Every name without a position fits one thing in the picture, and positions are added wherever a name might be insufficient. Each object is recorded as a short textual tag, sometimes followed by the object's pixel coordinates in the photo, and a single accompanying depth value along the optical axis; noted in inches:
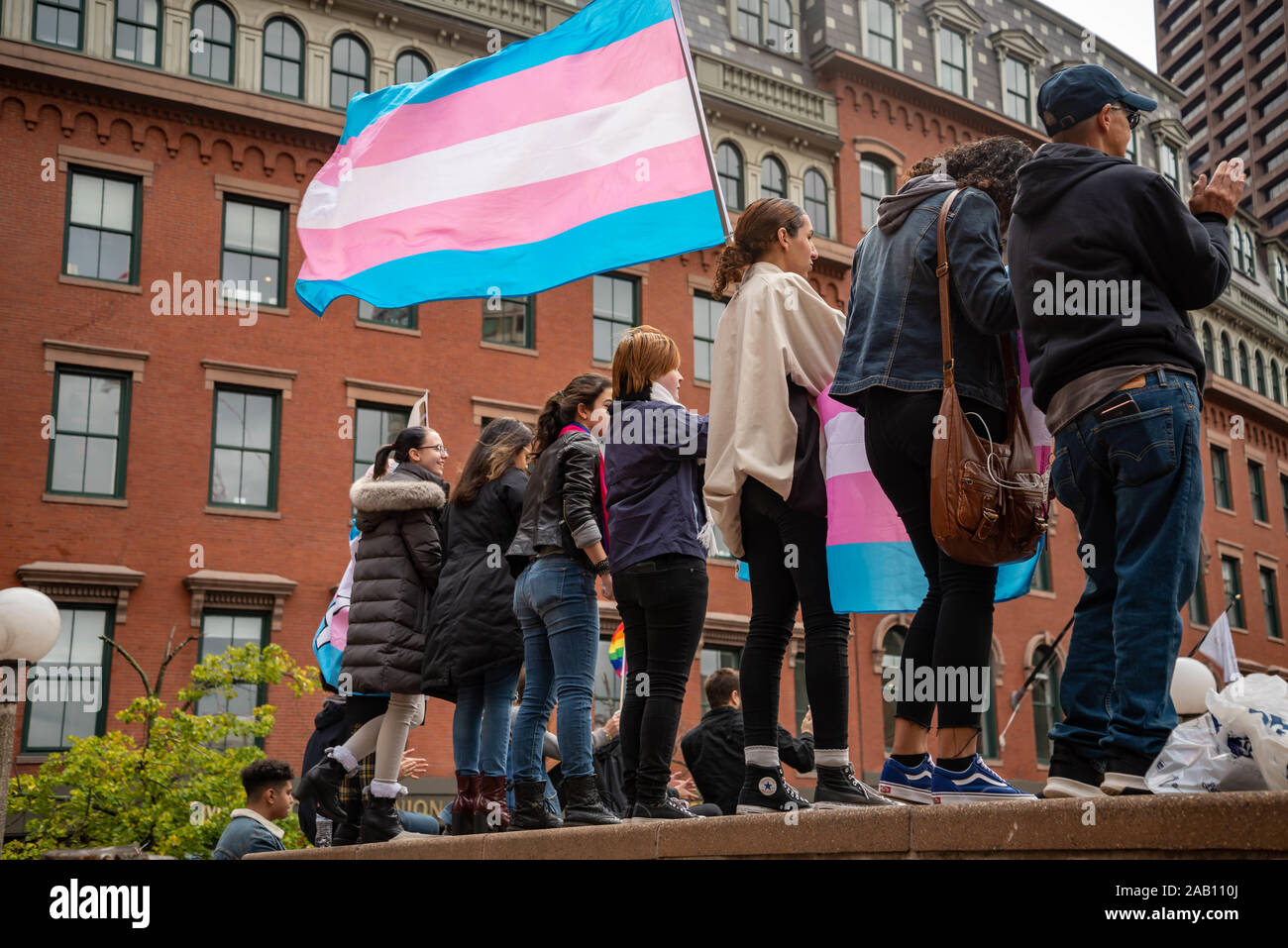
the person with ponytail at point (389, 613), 290.7
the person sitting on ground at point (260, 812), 328.8
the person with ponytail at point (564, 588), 249.8
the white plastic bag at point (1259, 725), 145.2
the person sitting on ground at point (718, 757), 308.5
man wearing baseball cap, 150.1
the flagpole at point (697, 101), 285.1
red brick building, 826.8
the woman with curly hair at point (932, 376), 171.3
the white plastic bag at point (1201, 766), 148.0
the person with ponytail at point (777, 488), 199.9
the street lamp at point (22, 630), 428.8
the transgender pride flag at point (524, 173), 314.3
